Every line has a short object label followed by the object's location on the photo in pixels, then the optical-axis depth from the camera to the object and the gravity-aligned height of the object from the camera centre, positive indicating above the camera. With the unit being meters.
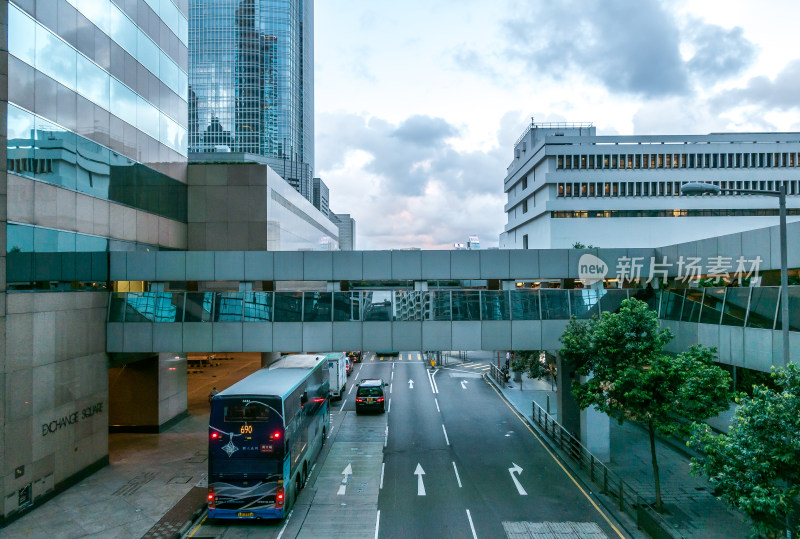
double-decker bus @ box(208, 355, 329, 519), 13.74 -4.91
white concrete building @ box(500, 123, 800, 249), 67.81 +13.88
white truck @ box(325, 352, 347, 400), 31.78 -6.19
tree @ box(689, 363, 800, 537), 8.78 -3.34
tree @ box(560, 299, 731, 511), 13.96 -2.84
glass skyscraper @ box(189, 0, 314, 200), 154.88 +69.62
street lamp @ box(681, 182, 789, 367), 11.12 +0.56
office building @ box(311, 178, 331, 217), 193.88 +35.28
